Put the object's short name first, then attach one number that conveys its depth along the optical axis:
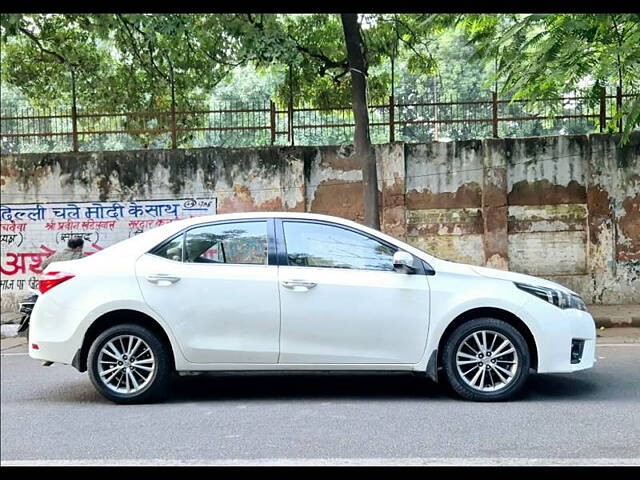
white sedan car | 5.64
